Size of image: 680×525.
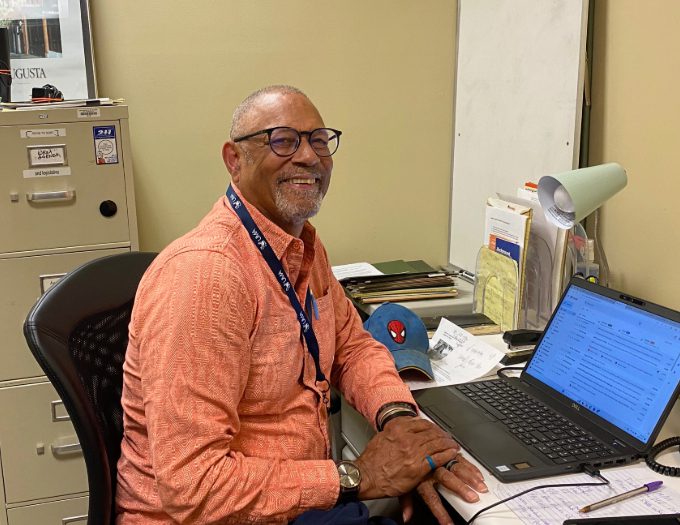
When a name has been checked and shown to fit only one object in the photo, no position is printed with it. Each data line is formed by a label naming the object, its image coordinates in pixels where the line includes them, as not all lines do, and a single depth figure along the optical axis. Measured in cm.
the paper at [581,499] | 108
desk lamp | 159
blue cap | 162
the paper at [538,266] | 184
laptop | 124
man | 114
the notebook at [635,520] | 104
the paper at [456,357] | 161
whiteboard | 195
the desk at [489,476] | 109
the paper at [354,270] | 244
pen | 109
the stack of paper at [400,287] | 222
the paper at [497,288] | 189
